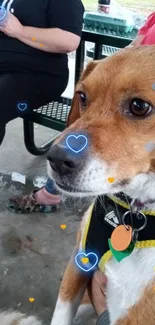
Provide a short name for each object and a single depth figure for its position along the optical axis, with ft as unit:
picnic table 7.69
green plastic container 8.14
